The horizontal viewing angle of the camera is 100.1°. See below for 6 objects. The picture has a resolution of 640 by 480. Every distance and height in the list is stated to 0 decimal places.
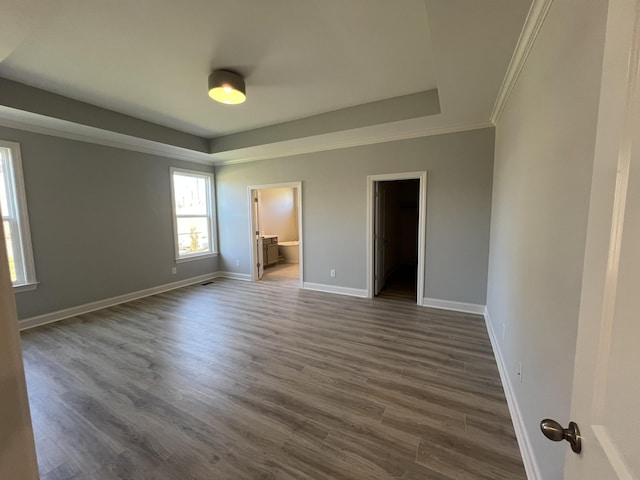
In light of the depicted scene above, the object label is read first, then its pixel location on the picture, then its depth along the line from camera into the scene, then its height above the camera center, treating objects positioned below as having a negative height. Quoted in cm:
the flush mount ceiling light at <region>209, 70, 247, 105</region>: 263 +131
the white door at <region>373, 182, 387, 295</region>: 441 -31
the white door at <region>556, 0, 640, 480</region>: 47 -13
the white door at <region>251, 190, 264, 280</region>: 556 -33
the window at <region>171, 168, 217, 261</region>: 525 +10
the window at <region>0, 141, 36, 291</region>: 325 +4
